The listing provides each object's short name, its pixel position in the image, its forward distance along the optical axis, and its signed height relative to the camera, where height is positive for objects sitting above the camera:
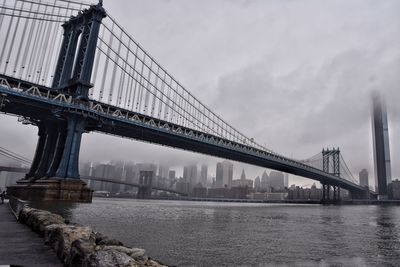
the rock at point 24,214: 14.74 -1.40
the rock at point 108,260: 5.35 -1.15
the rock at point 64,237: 7.51 -1.25
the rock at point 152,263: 6.55 -1.42
